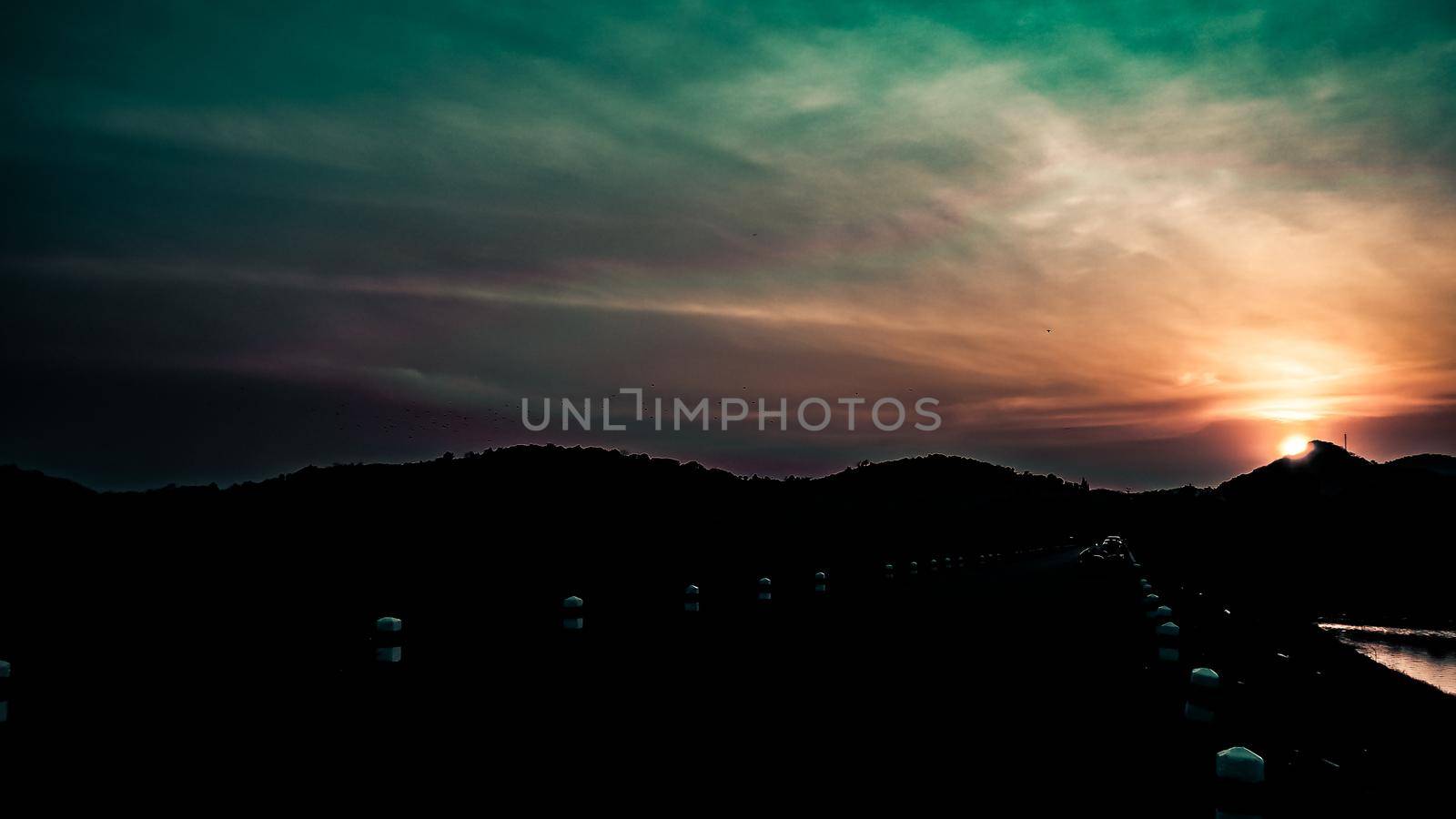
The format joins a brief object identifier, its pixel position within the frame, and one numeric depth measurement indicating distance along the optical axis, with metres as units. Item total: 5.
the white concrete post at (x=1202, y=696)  12.12
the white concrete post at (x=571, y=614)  20.55
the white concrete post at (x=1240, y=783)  7.49
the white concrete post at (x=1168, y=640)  16.88
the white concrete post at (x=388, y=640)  15.43
